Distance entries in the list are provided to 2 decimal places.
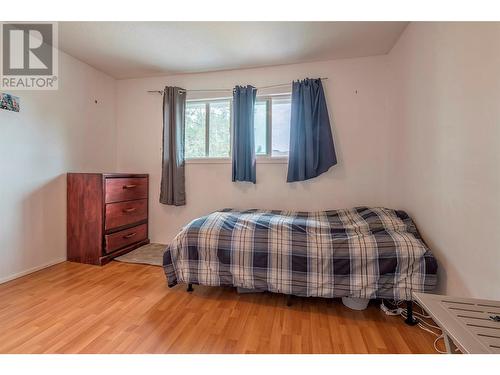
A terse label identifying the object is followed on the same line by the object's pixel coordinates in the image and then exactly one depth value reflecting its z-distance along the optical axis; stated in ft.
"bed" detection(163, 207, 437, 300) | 5.25
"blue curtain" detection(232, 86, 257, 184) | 9.25
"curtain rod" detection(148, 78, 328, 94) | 9.24
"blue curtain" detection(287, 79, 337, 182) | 8.70
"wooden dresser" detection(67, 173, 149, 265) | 8.25
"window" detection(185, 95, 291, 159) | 9.44
